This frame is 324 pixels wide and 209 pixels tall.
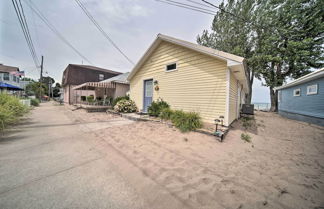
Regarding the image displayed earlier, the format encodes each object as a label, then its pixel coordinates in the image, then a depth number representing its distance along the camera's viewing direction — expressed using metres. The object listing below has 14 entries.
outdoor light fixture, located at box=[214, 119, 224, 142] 3.69
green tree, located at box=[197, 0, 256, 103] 13.77
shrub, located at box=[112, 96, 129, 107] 9.67
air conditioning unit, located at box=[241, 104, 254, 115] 9.42
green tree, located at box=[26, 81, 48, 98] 28.27
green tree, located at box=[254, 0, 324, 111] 10.73
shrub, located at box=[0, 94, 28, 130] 4.18
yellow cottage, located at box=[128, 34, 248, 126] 4.70
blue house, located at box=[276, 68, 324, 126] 7.09
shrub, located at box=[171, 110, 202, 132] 4.47
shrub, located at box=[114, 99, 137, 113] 8.24
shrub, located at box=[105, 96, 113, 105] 11.53
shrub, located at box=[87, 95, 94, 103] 11.94
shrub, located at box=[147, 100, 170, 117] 6.46
